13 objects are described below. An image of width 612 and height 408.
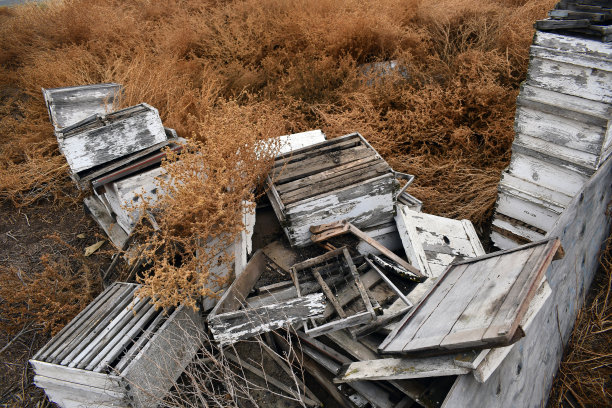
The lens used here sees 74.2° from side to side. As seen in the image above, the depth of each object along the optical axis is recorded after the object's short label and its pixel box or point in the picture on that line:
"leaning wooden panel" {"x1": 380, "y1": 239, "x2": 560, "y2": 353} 1.63
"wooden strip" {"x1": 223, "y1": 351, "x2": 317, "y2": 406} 2.64
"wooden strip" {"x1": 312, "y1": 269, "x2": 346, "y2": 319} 2.58
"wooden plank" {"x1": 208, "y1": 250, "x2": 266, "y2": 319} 2.59
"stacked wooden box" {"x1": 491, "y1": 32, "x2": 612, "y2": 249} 2.46
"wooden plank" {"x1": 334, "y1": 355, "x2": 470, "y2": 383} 1.73
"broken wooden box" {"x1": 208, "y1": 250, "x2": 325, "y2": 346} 2.47
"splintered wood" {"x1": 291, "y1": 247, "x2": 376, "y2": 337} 2.45
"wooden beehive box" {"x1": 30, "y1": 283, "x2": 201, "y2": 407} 2.30
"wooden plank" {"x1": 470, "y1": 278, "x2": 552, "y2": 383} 1.60
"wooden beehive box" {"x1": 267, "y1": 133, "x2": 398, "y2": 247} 2.93
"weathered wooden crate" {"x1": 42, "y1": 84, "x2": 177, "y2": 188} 3.16
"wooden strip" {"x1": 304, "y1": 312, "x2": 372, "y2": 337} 2.43
